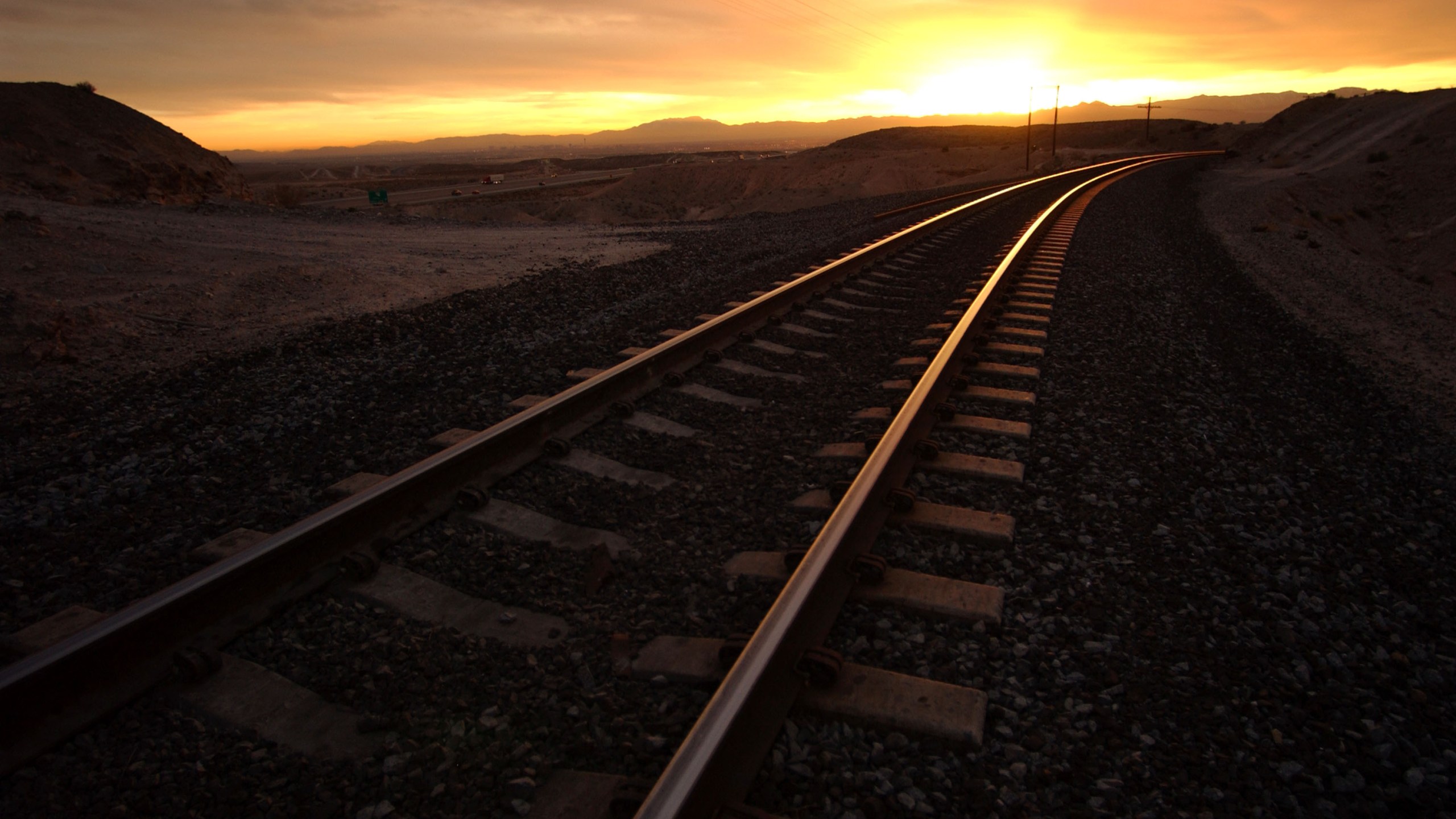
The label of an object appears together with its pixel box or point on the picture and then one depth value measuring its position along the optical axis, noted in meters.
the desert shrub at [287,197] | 32.15
